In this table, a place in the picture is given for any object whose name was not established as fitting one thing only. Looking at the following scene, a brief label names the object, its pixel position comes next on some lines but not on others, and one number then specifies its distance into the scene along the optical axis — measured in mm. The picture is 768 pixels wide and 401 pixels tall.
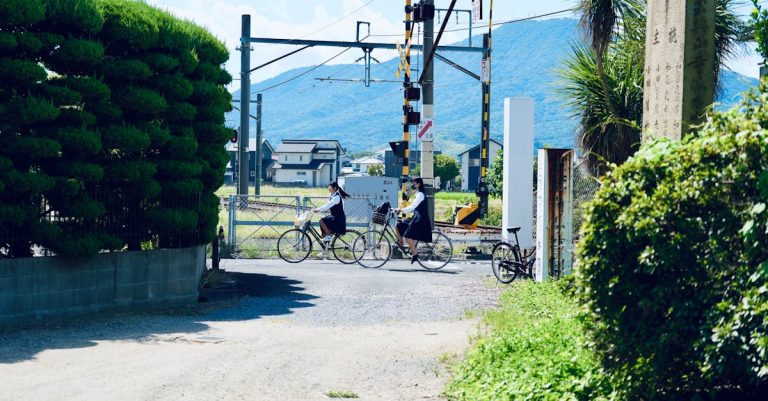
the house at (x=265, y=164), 127862
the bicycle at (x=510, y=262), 17688
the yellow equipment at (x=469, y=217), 27250
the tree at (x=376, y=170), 121562
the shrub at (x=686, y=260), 5676
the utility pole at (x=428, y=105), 24609
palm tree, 19344
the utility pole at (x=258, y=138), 58147
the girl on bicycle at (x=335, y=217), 20453
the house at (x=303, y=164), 130888
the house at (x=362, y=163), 174525
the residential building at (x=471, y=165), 126750
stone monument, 7520
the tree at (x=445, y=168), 114312
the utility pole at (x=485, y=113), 29688
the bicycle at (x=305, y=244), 21359
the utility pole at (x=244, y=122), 33562
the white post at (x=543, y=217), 15742
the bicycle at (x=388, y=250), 20969
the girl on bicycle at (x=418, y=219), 19734
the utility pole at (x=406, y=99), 24953
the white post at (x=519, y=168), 19484
